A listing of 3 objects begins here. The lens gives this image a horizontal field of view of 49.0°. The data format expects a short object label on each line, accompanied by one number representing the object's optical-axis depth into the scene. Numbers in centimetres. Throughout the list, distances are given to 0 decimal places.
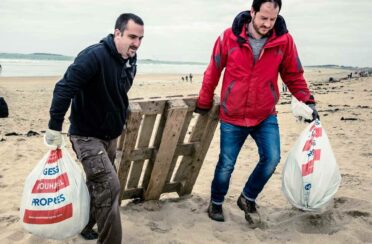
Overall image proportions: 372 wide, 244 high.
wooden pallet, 388
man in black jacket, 294
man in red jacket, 369
